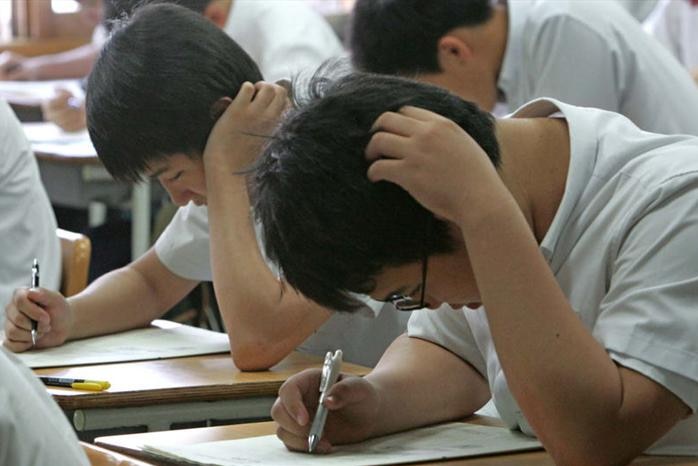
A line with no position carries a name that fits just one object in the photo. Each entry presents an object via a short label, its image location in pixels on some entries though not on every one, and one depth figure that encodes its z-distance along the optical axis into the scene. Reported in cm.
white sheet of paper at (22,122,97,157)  771
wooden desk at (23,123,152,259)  772
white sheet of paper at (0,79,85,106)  978
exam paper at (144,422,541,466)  277
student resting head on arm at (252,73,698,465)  250
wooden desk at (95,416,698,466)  278
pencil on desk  355
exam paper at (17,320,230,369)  403
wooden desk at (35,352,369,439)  350
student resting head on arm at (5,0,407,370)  386
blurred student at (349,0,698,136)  502
